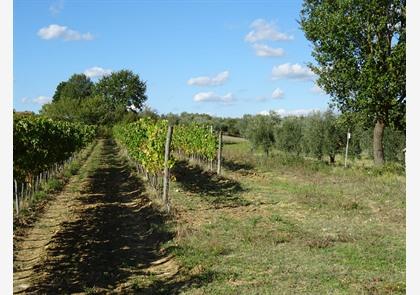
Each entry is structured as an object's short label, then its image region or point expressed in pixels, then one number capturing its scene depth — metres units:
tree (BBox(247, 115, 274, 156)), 35.88
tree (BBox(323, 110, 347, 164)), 30.05
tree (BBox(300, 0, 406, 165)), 20.31
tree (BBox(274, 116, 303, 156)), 33.50
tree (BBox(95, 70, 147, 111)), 114.12
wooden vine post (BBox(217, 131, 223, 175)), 21.14
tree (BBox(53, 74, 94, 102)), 118.84
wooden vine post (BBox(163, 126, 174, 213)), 12.52
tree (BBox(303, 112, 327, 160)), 30.45
